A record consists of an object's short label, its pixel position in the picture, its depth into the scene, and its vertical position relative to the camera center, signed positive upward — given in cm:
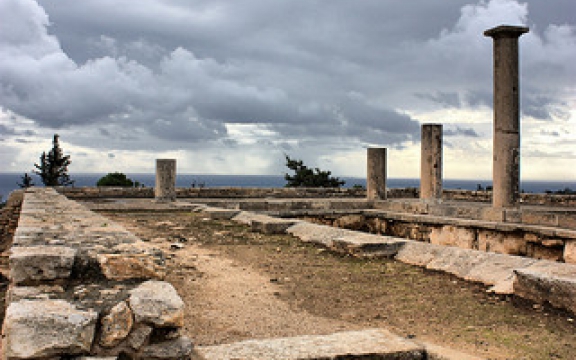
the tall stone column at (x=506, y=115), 1339 +166
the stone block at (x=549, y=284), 496 -100
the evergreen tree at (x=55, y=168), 4184 +93
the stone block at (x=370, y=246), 786 -98
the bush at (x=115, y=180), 3059 +0
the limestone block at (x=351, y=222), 1630 -127
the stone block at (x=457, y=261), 659 -102
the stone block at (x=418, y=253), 725 -101
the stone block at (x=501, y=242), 1187 -140
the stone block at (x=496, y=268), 601 -102
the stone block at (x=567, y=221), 1130 -86
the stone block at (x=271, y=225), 1057 -90
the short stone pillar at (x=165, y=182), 1852 -7
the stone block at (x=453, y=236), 1282 -137
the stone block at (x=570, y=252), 1027 -137
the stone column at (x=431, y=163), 1630 +53
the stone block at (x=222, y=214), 1314 -84
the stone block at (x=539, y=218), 1168 -85
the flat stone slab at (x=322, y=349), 351 -114
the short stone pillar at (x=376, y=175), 1811 +18
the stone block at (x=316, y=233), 902 -94
